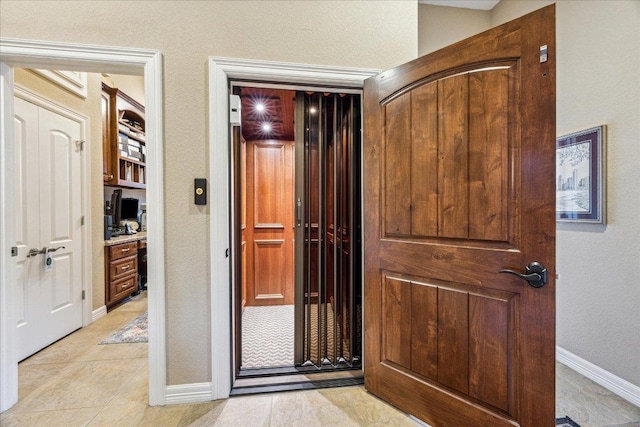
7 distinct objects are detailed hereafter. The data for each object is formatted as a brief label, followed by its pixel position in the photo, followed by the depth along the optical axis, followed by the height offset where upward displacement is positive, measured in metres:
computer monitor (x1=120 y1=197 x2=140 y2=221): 3.96 +0.04
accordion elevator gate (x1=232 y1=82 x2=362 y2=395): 1.95 -0.13
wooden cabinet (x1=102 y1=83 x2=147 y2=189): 3.43 +1.03
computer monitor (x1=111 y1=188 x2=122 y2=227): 3.51 +0.10
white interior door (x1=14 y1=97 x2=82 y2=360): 2.16 -0.11
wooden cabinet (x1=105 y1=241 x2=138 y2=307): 3.13 -0.75
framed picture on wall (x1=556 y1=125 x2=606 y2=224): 1.81 +0.24
